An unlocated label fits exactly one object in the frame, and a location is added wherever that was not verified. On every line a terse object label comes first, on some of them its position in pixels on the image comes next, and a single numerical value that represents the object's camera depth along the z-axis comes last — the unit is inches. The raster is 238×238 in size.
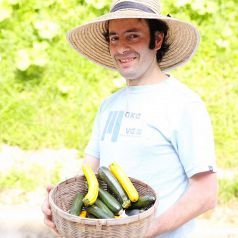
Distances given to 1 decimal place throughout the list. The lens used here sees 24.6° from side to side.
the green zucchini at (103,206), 73.3
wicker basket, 67.4
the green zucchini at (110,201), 74.4
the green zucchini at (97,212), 72.2
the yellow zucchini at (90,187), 75.6
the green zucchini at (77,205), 75.3
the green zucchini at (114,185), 76.5
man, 78.6
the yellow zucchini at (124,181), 76.5
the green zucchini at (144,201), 74.5
